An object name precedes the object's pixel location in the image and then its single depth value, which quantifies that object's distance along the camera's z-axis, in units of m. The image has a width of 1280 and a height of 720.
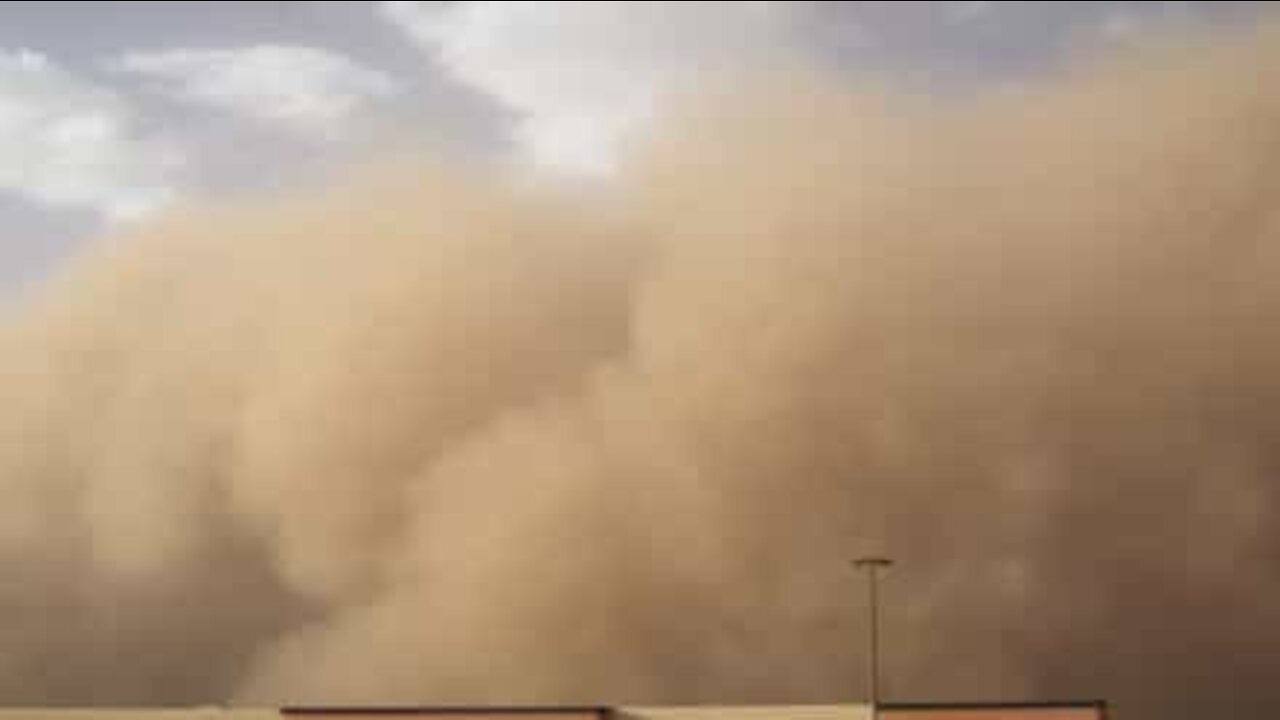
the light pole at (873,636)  28.98
